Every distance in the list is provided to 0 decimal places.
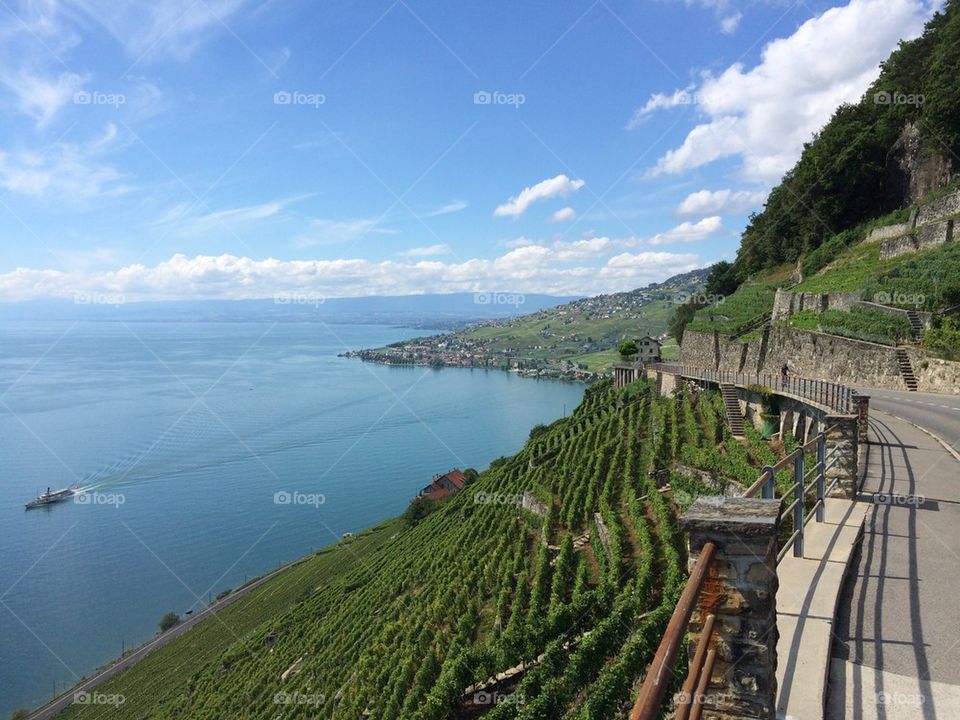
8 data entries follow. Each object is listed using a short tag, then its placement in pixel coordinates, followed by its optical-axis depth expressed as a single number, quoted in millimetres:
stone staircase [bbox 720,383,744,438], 20688
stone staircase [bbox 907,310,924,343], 20062
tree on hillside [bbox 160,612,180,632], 47688
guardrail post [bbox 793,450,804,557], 6145
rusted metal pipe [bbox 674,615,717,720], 3057
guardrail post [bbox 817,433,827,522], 7523
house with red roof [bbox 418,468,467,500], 59688
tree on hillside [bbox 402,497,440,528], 50906
